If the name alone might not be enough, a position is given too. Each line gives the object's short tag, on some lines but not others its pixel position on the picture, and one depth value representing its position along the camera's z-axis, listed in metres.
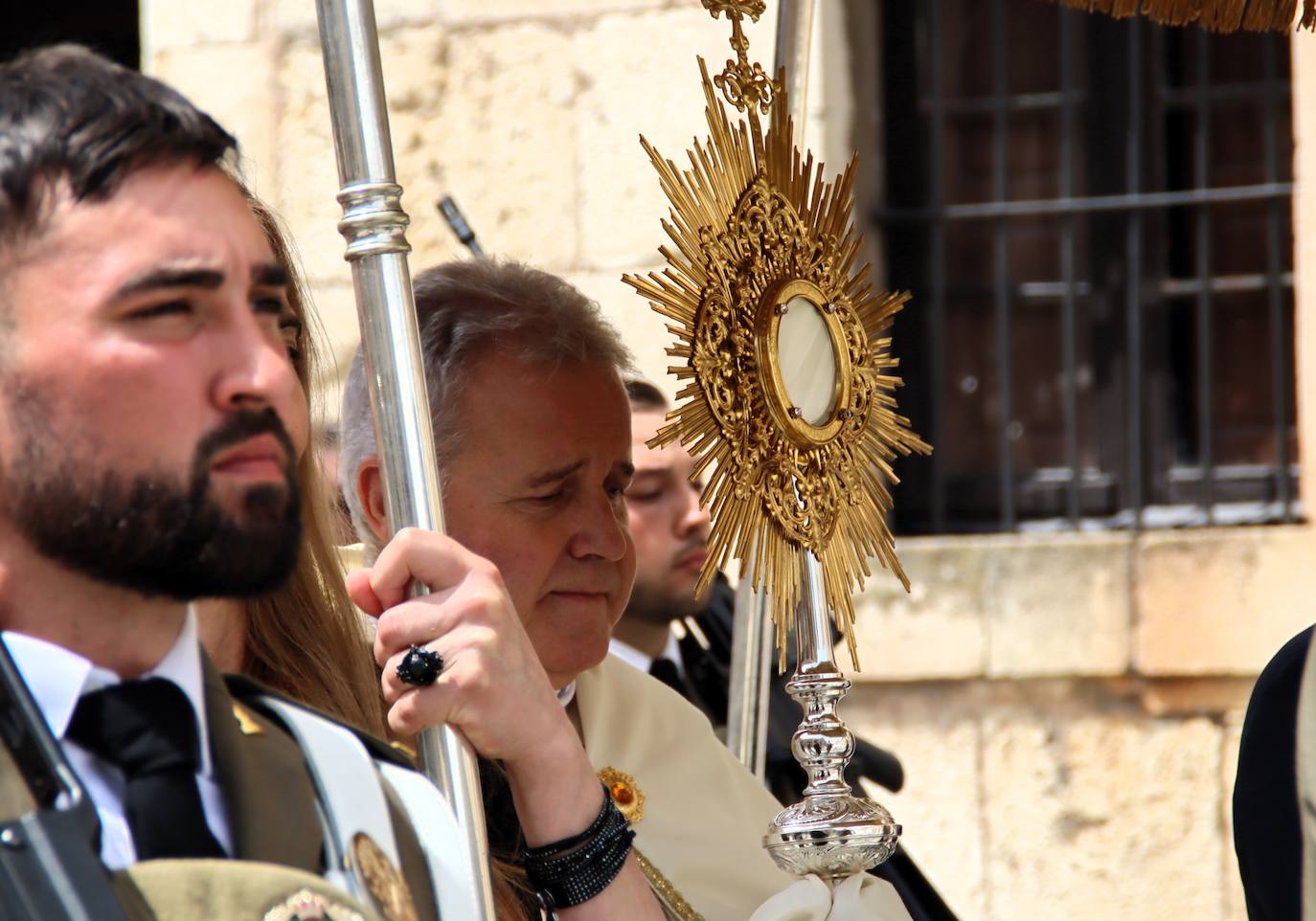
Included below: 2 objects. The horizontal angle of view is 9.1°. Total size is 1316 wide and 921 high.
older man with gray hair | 5.25
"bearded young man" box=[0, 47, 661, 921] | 4.61
